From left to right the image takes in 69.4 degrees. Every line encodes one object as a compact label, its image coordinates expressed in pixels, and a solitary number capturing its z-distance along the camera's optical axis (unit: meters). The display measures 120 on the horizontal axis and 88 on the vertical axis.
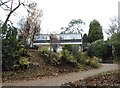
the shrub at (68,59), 5.44
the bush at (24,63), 4.71
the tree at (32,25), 10.66
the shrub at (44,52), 5.47
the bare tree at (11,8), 6.55
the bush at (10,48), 4.72
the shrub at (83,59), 5.93
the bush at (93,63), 6.01
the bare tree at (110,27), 11.12
